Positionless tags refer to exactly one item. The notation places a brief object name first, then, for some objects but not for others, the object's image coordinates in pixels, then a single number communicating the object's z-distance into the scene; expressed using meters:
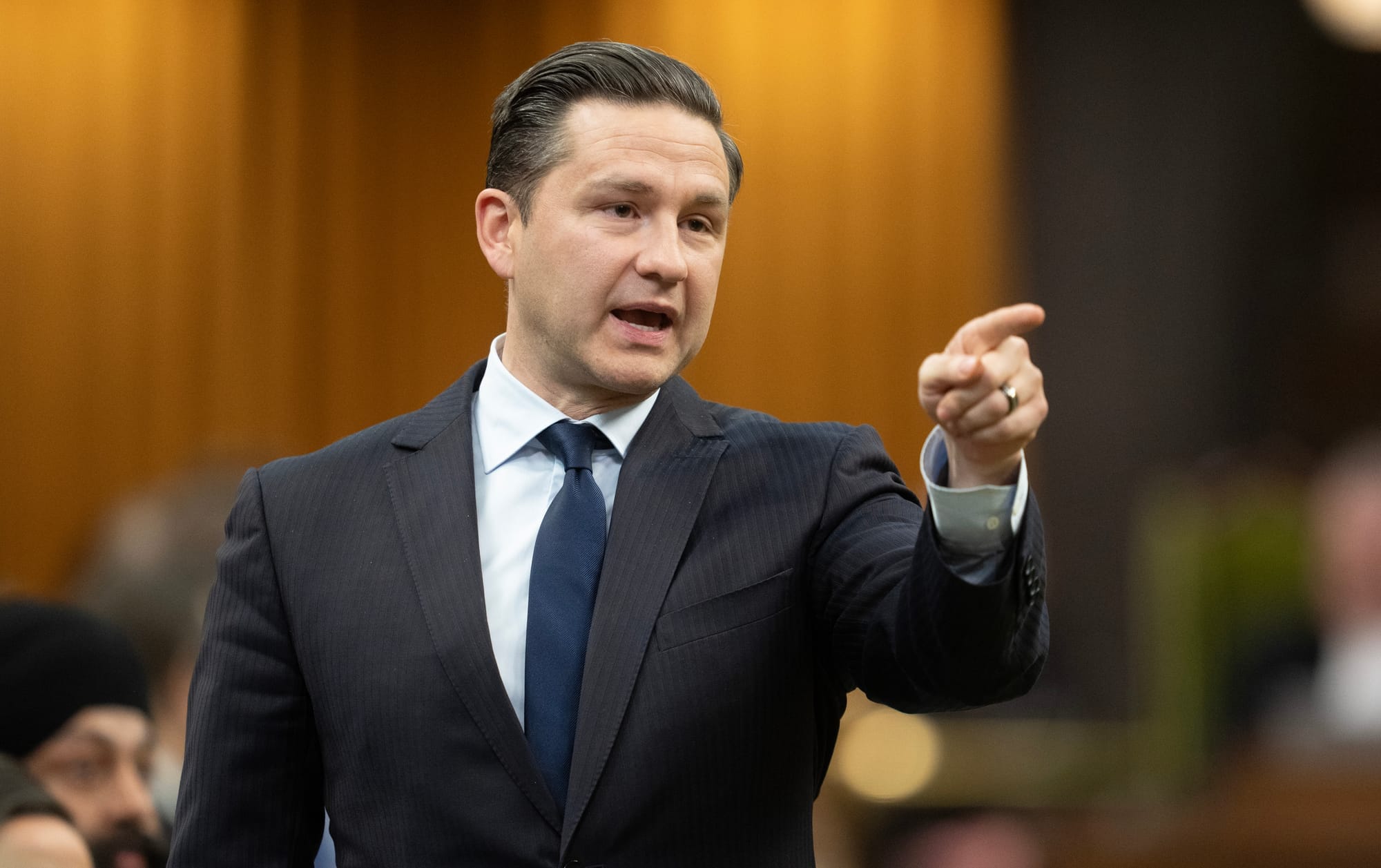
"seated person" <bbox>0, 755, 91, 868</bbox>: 8.35
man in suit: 7.93
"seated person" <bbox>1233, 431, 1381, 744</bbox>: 12.44
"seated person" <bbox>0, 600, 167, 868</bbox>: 8.49
